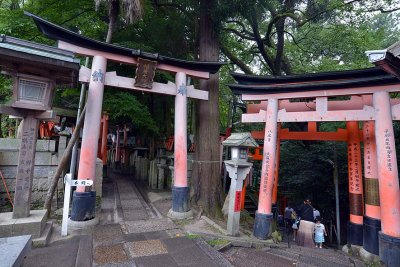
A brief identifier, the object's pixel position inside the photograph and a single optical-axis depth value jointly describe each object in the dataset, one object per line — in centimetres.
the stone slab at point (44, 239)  507
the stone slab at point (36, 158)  747
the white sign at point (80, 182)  573
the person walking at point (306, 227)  972
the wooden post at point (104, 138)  1330
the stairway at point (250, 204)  1392
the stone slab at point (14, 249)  236
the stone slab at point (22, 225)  488
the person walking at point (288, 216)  1206
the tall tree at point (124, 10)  804
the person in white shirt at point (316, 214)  1071
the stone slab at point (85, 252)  450
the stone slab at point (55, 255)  450
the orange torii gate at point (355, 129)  624
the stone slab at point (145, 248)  499
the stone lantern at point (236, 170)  670
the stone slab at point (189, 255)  474
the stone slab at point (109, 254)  464
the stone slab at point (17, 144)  767
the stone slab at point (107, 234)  561
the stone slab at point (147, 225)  638
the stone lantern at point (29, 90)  520
